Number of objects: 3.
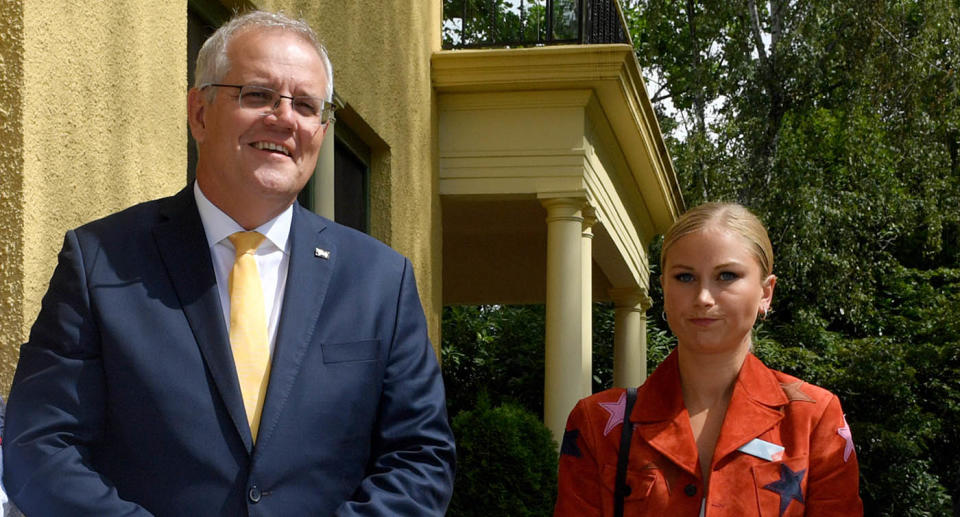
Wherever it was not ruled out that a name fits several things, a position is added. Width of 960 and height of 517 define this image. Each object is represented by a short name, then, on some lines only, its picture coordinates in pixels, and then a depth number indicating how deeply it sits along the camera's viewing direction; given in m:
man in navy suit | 2.42
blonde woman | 2.76
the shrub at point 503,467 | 8.62
